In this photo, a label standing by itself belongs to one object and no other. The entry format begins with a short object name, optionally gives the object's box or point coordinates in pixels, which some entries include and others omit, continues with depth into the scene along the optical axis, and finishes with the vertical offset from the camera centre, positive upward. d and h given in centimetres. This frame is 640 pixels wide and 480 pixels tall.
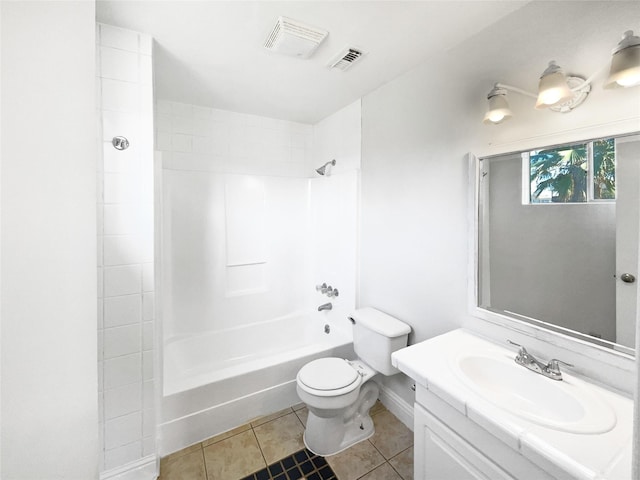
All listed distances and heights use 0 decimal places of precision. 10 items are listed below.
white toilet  153 -89
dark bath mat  142 -129
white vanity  71 -58
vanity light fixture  83 +55
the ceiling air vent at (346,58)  148 +104
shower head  241 +64
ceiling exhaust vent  127 +101
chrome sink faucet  101 -52
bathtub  162 -101
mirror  94 -1
